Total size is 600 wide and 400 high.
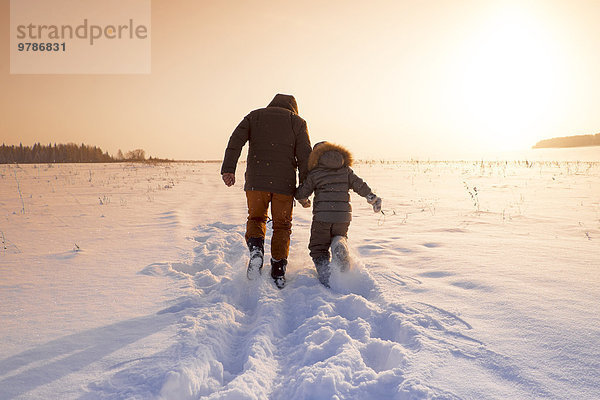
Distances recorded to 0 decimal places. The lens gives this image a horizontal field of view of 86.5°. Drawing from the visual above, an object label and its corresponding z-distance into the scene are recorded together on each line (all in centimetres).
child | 331
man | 335
